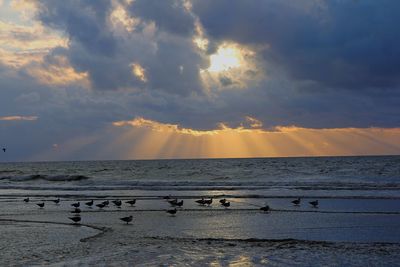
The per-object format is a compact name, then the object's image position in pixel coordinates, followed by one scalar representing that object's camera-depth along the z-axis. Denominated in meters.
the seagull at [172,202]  28.44
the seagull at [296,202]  28.91
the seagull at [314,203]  28.18
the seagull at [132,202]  29.33
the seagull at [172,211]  24.12
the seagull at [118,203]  28.79
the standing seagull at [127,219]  20.77
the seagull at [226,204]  27.92
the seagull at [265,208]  25.50
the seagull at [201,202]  29.11
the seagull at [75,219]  21.15
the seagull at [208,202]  28.99
